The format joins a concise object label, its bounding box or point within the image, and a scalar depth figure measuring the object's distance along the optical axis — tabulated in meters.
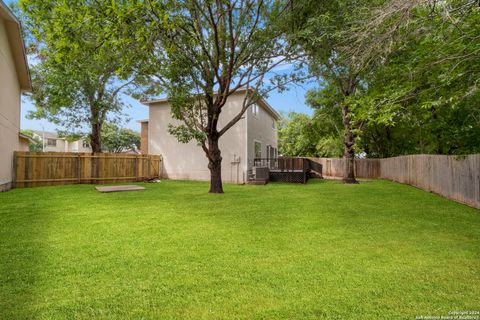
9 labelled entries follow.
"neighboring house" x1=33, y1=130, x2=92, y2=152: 44.30
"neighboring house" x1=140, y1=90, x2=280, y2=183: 15.35
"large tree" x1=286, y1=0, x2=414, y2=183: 4.55
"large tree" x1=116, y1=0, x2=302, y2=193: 8.66
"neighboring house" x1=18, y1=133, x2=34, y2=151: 17.67
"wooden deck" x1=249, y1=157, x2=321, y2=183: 15.18
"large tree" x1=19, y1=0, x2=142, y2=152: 5.85
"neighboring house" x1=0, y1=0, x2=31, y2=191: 9.46
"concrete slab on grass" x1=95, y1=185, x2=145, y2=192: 10.32
